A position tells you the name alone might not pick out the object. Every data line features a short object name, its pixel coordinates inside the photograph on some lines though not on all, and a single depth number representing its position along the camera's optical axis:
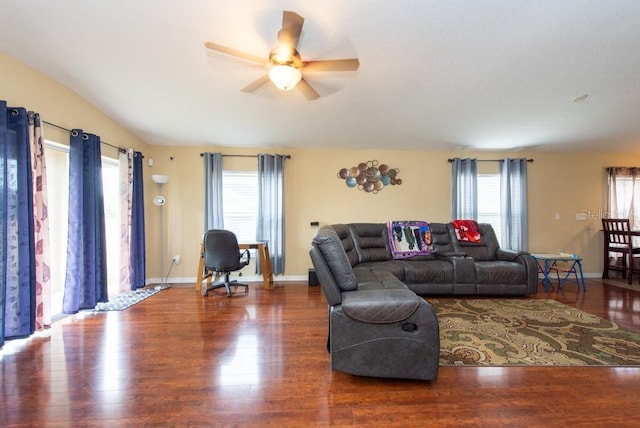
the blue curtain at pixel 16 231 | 2.09
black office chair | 3.64
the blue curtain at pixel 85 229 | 2.83
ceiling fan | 1.78
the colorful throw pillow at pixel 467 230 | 4.16
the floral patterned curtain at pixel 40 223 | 2.36
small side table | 3.86
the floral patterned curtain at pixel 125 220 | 3.69
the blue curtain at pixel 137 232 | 3.86
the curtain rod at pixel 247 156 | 4.54
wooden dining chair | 4.16
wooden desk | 3.96
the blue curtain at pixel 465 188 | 4.66
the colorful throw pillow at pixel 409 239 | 4.05
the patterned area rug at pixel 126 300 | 3.16
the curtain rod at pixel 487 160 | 4.70
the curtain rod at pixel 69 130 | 2.61
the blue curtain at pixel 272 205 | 4.46
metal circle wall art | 4.69
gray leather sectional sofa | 1.71
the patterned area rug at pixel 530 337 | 2.01
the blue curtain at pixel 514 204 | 4.62
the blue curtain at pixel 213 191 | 4.39
